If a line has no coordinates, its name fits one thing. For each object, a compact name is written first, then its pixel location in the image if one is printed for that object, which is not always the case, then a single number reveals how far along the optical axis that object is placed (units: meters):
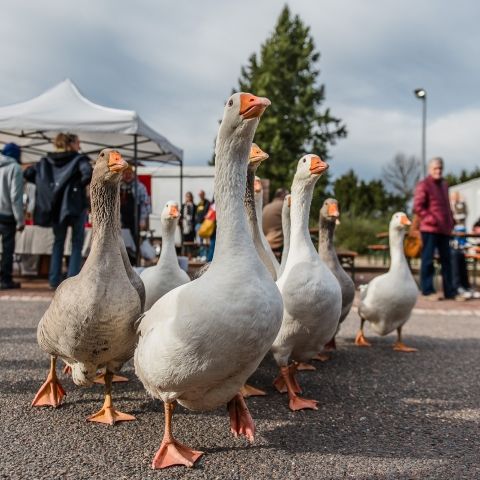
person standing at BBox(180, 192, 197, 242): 14.62
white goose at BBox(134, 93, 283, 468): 2.16
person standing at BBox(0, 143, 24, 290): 7.77
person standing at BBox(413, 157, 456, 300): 8.37
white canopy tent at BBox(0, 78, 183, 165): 8.38
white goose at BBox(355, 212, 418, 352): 4.73
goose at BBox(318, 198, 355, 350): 4.41
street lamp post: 20.06
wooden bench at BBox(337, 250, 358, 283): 9.25
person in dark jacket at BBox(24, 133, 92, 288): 7.40
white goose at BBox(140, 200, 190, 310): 3.96
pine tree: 28.30
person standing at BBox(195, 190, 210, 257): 14.81
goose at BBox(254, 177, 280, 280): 3.85
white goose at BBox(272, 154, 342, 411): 3.18
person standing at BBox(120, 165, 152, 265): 8.88
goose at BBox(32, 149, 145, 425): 2.68
